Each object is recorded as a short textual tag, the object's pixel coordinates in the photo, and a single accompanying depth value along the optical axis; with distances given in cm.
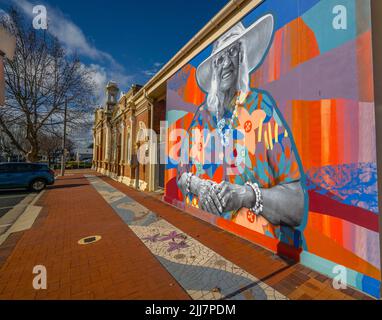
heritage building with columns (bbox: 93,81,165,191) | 1083
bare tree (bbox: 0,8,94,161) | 1354
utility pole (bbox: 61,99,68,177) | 1893
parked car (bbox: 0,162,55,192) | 1008
